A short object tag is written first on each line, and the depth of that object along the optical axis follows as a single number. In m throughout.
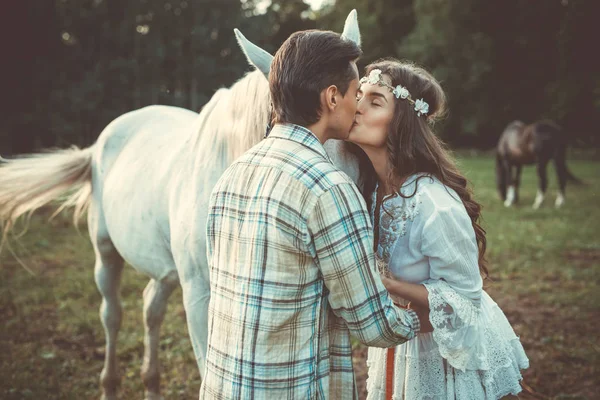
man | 1.25
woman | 1.64
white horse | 2.23
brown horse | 11.34
